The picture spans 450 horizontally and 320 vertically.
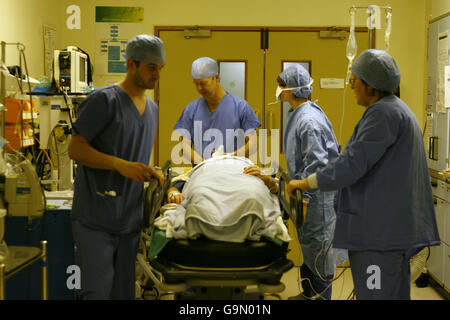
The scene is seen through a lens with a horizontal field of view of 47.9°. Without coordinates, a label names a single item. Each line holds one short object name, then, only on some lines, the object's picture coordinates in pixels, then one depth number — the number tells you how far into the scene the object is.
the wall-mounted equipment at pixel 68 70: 3.32
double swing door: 4.42
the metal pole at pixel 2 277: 1.86
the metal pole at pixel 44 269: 2.09
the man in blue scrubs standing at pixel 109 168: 2.10
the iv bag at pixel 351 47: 2.88
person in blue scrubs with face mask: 2.88
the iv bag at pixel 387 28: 2.84
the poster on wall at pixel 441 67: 3.66
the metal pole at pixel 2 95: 2.34
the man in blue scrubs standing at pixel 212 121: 3.16
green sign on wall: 4.41
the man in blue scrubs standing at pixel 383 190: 2.05
